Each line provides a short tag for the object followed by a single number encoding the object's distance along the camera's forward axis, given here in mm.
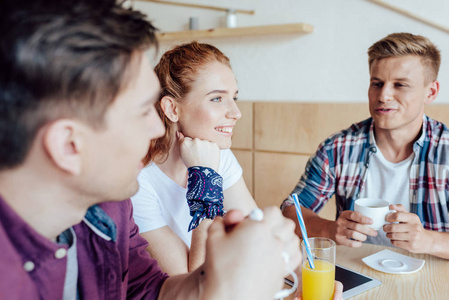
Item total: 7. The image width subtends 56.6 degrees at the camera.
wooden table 1045
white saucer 1168
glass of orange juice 988
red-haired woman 1458
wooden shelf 2764
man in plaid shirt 1664
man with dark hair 592
